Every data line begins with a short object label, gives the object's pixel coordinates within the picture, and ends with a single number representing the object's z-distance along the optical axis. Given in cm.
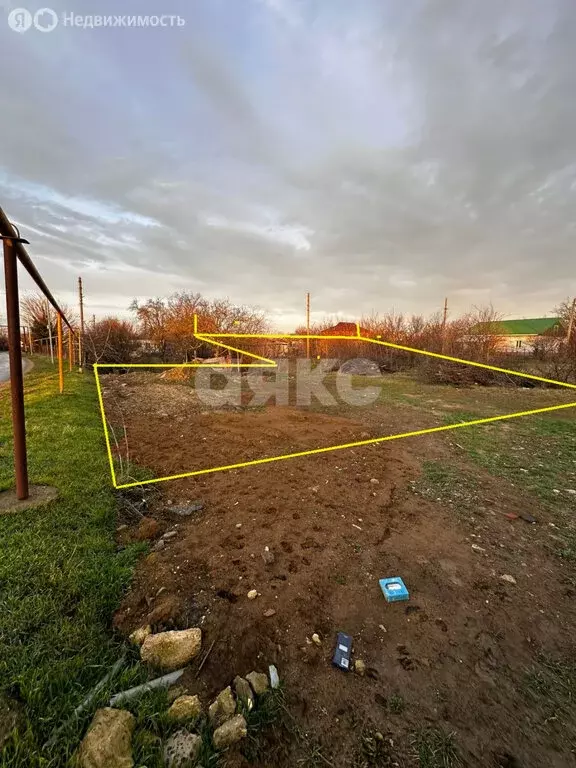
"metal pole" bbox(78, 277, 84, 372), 1429
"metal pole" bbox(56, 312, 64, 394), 714
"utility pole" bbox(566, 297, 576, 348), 1520
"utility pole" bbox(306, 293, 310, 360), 1824
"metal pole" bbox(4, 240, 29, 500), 253
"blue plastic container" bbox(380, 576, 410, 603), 199
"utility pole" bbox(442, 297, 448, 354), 1582
